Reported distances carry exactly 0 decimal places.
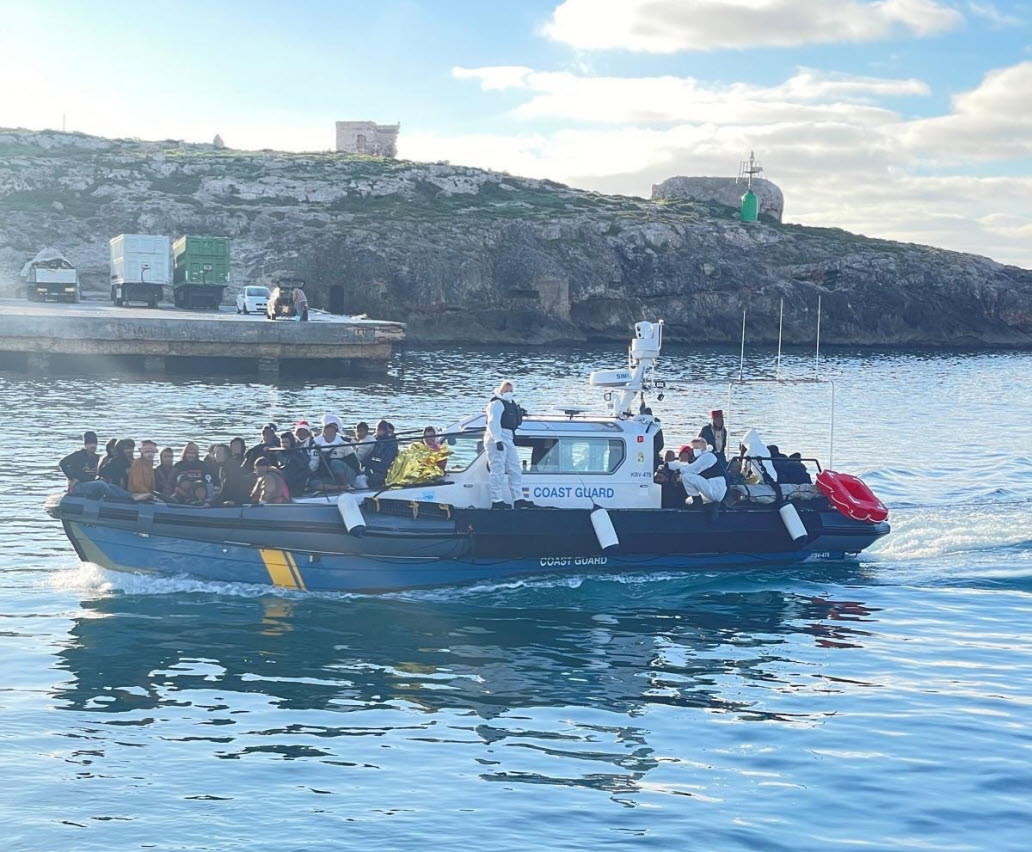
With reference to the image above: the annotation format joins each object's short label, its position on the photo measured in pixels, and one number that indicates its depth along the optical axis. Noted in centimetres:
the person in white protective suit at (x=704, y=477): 1855
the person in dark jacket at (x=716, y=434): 1914
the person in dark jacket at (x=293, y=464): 1791
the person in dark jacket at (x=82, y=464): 1723
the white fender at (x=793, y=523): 1889
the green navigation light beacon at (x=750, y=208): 9856
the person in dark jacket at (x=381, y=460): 1844
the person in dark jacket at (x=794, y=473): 2006
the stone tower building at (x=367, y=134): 12394
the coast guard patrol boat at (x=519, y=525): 1694
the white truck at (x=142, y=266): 5716
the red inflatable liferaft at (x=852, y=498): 1953
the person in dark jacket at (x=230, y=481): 1733
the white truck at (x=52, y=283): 5747
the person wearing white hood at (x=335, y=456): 1822
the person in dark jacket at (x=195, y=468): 1750
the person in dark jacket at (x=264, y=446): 1806
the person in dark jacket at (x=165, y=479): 1734
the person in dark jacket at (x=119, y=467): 1731
